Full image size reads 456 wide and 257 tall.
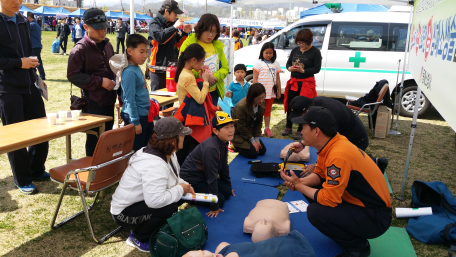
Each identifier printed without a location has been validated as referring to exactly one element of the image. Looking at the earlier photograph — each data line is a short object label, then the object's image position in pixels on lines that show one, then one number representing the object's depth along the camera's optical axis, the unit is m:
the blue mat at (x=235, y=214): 3.01
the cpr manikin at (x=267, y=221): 2.84
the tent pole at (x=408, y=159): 3.85
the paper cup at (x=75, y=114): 3.43
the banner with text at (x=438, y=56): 2.01
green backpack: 2.60
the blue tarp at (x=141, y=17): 53.70
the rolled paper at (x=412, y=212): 3.40
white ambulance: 7.36
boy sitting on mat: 3.31
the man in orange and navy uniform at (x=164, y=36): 4.77
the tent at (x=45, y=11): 44.26
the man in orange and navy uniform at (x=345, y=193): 2.51
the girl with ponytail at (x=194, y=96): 3.72
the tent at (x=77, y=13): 45.85
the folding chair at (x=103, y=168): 2.81
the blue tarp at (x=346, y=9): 13.99
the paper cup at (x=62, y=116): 3.38
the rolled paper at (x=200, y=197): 2.87
